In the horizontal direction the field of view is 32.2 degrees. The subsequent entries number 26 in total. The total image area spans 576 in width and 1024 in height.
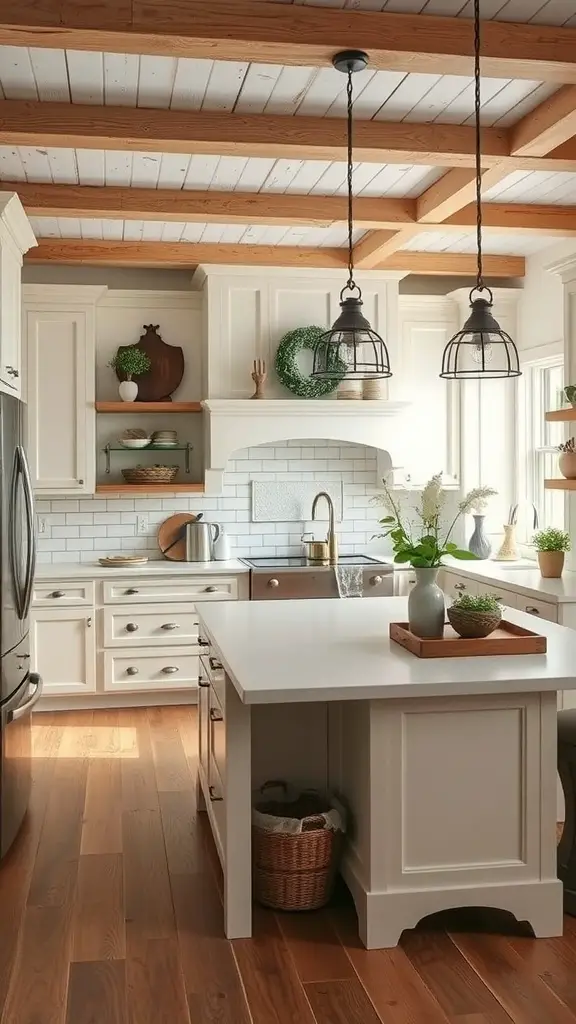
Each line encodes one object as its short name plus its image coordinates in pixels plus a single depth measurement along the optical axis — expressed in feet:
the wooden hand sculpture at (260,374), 19.17
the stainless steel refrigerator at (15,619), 11.87
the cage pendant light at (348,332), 10.66
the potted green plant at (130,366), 19.54
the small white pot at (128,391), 19.53
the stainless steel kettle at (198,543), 20.06
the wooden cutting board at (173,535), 20.43
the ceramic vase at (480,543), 19.76
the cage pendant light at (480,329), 9.44
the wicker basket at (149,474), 19.72
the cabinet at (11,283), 13.85
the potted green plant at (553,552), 16.24
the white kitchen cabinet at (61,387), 18.98
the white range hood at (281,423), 19.24
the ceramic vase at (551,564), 16.24
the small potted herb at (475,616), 10.20
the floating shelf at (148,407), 19.36
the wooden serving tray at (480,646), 10.11
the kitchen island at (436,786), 9.38
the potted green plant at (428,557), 10.50
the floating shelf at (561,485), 15.79
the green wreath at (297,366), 19.06
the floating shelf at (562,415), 15.70
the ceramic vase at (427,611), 10.48
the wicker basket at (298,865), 10.06
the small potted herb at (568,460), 15.92
